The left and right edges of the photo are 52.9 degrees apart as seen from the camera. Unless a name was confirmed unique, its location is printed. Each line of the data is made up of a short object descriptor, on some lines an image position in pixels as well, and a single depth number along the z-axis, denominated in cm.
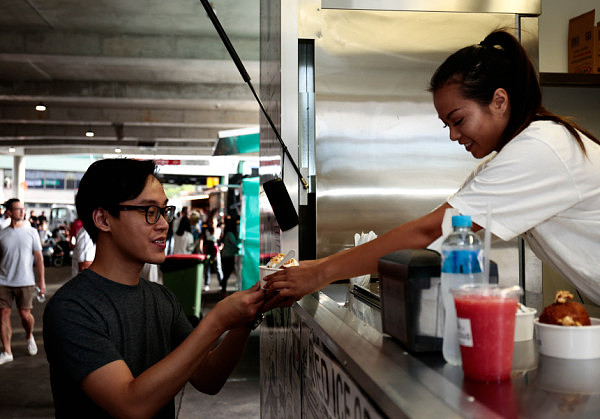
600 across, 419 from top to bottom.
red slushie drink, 100
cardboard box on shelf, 382
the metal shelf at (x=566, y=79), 390
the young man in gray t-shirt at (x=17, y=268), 679
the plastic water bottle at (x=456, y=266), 111
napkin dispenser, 120
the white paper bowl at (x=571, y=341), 121
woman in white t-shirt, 152
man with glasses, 155
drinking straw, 106
